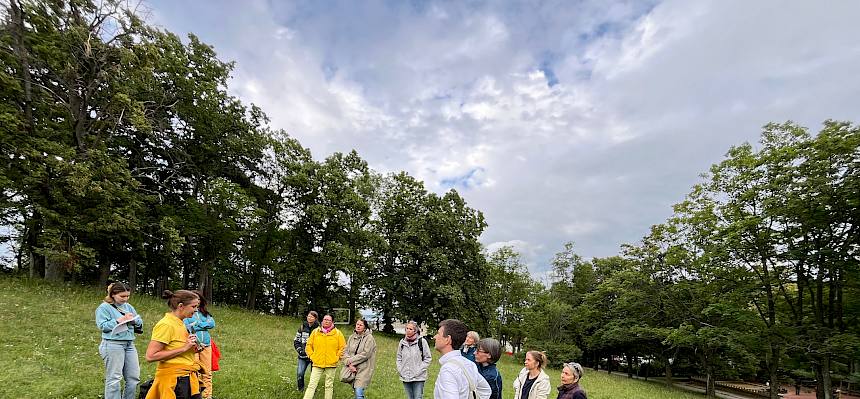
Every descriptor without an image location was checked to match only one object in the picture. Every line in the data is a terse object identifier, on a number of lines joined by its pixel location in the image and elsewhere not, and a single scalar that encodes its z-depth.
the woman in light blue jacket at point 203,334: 6.38
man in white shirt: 3.26
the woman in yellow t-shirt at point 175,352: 4.04
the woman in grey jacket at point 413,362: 6.62
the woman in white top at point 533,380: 5.32
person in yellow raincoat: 7.30
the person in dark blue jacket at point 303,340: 8.29
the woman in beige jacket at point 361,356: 7.09
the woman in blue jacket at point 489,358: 4.77
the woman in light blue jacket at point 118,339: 5.53
